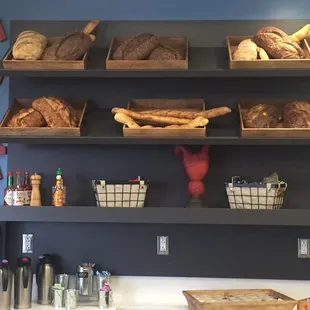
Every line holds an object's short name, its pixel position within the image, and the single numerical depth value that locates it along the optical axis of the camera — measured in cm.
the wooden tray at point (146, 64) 302
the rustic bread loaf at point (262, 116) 300
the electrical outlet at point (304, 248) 316
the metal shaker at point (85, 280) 309
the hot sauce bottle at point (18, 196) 310
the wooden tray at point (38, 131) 301
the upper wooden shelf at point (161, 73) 296
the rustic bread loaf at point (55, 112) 307
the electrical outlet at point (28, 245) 327
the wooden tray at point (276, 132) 292
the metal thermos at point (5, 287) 302
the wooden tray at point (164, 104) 325
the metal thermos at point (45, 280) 310
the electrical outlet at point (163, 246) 323
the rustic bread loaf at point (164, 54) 307
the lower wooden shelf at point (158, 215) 290
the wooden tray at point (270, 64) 295
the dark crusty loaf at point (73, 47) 308
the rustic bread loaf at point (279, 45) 299
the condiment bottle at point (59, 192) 309
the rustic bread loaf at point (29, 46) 308
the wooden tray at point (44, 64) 304
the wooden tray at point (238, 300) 273
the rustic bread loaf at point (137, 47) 307
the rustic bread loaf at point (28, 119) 308
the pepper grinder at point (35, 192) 314
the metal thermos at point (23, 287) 304
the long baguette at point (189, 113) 304
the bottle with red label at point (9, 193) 311
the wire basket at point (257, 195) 296
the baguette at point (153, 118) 304
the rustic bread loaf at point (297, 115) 297
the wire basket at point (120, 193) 304
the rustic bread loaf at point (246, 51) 300
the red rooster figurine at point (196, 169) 308
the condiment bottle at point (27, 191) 314
